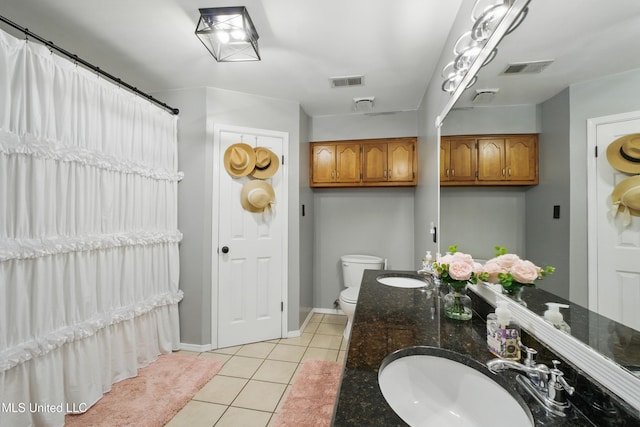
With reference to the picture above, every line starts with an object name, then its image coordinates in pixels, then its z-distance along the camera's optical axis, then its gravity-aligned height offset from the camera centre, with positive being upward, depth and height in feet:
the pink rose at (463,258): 3.84 -0.72
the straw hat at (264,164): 8.29 +1.52
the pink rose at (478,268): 3.71 -0.84
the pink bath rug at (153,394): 5.14 -4.14
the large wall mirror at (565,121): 1.86 +0.85
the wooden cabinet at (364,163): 9.66 +1.82
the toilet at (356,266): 9.76 -2.11
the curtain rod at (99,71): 4.43 +3.10
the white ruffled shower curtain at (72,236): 4.39 -0.51
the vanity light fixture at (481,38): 3.18 +2.48
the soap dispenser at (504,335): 2.65 -1.30
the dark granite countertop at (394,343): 1.92 -1.54
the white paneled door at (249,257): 8.09 -1.50
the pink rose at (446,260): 4.01 -0.78
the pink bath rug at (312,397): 5.17 -4.20
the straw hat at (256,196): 8.05 +0.48
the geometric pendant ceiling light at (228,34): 4.89 +3.60
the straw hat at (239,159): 7.95 +1.59
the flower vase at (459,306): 3.76 -1.43
